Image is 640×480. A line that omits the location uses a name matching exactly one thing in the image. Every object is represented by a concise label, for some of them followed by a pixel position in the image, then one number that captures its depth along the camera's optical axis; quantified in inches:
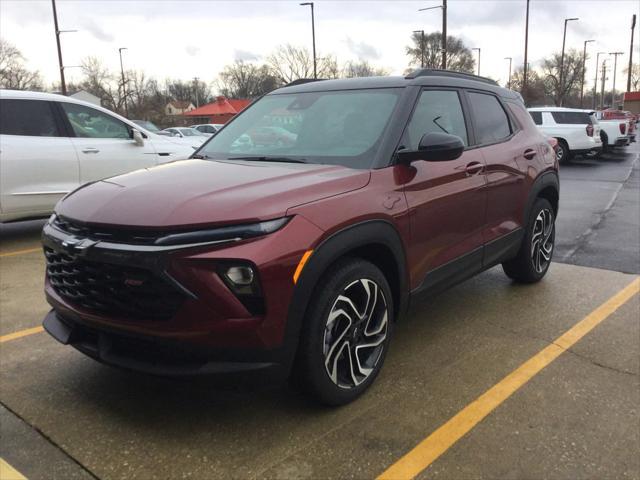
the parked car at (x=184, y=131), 1150.7
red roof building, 2886.3
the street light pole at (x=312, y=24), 1657.2
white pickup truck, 849.3
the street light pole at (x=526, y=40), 1609.3
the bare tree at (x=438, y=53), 2891.2
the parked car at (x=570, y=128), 701.9
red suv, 92.9
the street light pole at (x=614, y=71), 3426.4
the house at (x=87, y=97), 1573.2
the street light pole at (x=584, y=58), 2764.5
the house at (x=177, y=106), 3975.1
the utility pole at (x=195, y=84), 3826.3
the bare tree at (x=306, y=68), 2842.0
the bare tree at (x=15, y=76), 2655.0
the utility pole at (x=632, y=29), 2229.1
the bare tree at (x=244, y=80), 3683.6
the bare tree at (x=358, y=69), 3003.9
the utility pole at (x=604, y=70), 3567.9
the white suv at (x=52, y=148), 251.4
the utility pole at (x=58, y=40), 1075.9
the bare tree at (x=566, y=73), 3041.3
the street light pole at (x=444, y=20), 1072.2
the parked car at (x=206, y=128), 1336.6
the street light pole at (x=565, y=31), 2081.7
